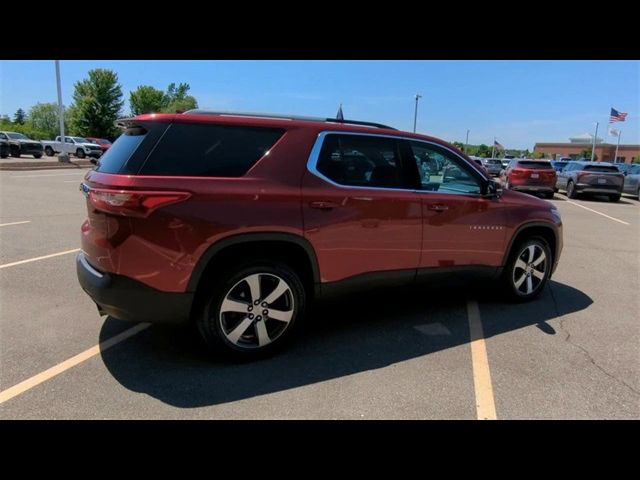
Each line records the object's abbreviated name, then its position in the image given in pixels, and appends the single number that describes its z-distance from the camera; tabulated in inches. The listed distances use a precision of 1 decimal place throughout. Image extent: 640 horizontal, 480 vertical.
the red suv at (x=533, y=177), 699.4
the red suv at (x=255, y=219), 116.4
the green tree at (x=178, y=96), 3516.2
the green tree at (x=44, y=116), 3816.4
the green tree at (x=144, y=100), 3159.5
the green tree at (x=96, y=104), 2394.2
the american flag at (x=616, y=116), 1513.3
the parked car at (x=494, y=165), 1391.0
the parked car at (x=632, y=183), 755.4
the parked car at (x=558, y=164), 1313.7
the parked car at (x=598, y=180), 708.0
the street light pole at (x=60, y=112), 1106.1
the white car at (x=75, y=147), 1353.3
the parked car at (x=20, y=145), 1174.3
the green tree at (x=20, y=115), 5159.5
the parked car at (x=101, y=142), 1445.9
